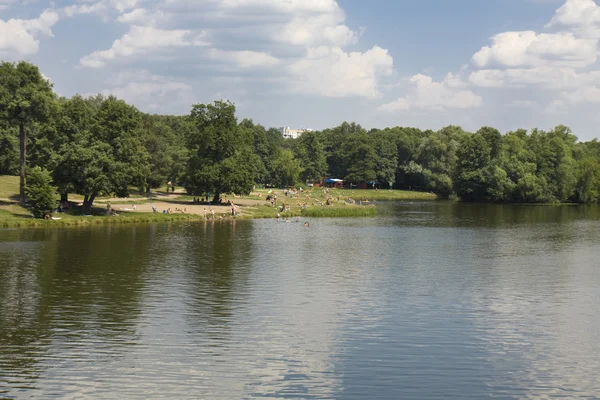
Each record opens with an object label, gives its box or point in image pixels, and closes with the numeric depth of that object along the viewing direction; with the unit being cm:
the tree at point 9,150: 10156
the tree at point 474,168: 16150
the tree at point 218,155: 10594
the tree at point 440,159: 18229
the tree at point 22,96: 7756
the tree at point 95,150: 7919
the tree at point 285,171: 18200
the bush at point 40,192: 7469
